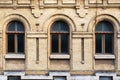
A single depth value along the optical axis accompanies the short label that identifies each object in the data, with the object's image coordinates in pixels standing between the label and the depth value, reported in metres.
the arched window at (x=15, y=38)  22.64
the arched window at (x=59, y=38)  22.61
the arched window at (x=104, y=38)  22.58
